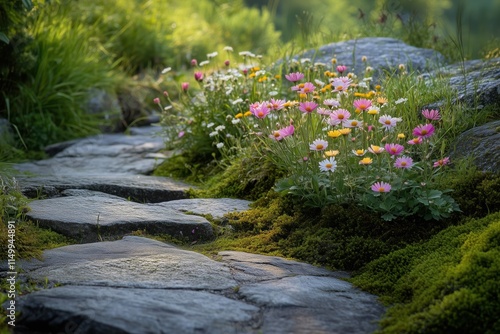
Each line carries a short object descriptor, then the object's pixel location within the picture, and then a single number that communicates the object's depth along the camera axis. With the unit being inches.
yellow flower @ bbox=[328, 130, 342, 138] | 137.3
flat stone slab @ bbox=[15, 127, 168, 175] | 222.8
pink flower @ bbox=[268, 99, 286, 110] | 153.8
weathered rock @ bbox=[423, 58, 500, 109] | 172.1
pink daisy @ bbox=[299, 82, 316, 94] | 157.0
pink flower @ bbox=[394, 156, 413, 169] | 130.8
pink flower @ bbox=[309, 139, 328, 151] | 138.6
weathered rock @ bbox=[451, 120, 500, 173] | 146.8
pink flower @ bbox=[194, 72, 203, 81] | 204.1
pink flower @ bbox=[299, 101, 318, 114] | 143.6
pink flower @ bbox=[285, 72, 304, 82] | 160.9
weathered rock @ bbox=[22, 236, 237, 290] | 112.3
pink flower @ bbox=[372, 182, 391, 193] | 131.5
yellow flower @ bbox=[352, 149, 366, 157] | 135.4
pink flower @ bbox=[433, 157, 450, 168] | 135.9
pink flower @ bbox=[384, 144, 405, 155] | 130.0
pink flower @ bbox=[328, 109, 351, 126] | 141.3
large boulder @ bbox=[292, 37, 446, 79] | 239.3
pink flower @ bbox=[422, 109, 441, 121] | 138.7
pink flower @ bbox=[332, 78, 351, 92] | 157.1
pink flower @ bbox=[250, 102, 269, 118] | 151.1
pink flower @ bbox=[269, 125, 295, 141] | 144.9
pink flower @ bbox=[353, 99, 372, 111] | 141.8
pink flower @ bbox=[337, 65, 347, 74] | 175.6
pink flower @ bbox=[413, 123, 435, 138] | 131.2
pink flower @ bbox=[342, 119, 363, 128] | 140.5
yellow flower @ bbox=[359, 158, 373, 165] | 133.1
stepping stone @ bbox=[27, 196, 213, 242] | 142.5
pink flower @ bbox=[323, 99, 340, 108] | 146.7
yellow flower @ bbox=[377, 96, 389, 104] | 154.2
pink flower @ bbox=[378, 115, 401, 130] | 139.3
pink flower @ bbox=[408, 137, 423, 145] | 132.0
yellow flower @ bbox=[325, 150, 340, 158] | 138.6
